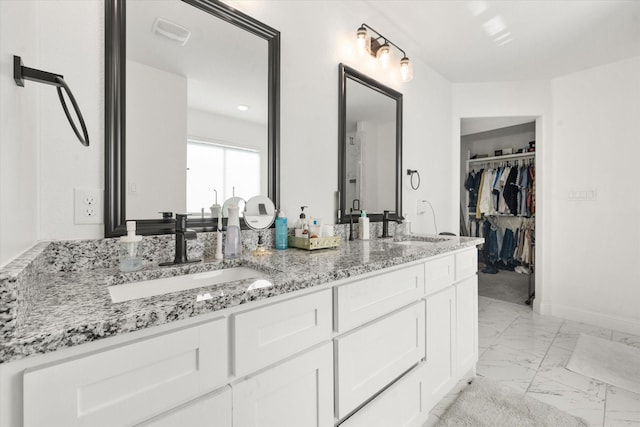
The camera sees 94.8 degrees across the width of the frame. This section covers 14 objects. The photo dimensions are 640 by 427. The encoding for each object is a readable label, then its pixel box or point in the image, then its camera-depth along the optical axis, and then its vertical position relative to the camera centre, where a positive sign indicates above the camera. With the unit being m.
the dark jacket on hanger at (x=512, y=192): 4.10 +0.27
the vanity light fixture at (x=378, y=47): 1.94 +1.14
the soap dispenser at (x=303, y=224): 1.54 -0.07
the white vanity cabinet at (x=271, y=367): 0.52 -0.38
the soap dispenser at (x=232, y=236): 1.25 -0.11
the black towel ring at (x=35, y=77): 0.69 +0.33
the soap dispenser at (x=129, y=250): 0.96 -0.13
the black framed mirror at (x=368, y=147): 1.92 +0.46
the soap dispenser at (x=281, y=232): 1.48 -0.10
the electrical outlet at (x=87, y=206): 0.99 +0.02
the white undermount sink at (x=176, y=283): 0.90 -0.24
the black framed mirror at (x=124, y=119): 1.05 +0.34
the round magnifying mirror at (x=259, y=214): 1.42 -0.01
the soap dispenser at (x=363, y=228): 1.92 -0.11
